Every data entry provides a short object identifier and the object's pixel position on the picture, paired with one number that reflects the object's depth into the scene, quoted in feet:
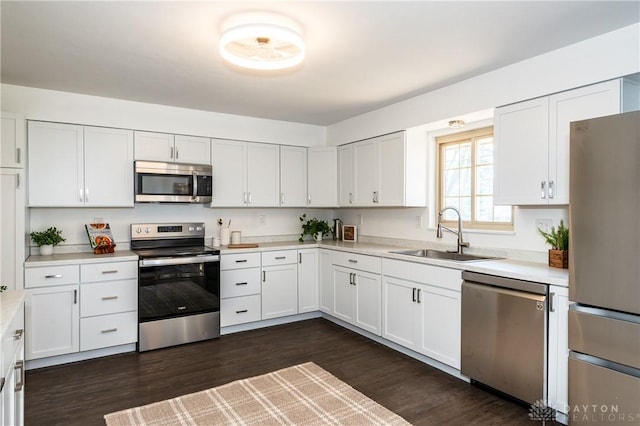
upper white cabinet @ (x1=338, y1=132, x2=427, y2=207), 12.78
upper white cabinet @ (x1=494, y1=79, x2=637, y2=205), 7.91
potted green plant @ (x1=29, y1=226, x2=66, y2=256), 11.44
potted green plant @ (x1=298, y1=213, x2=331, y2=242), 16.06
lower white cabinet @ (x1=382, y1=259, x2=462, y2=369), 9.72
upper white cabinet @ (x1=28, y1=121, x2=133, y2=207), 11.21
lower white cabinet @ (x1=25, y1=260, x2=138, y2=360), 10.37
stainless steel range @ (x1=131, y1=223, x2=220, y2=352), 11.70
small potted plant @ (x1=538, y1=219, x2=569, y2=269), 8.63
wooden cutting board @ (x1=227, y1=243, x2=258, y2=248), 14.02
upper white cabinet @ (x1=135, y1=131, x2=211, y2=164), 12.76
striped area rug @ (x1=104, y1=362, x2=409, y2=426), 7.79
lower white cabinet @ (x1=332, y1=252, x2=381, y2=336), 12.28
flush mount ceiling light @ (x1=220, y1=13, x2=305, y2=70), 6.95
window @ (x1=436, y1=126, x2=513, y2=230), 11.56
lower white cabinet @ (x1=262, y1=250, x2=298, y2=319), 14.03
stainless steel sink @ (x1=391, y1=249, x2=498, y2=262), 11.35
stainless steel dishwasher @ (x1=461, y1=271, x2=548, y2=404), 7.82
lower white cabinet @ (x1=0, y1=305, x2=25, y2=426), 4.47
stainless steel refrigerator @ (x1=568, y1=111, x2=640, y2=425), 6.39
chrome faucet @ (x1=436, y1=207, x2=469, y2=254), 11.58
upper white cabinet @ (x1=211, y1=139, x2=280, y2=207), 14.11
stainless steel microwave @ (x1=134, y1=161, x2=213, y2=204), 12.42
